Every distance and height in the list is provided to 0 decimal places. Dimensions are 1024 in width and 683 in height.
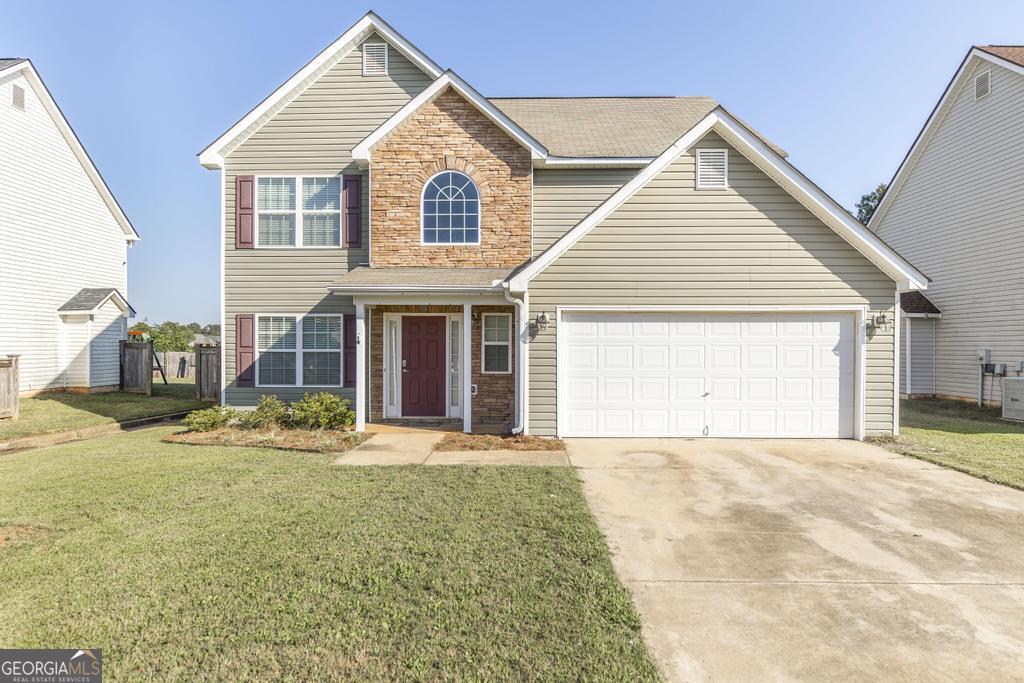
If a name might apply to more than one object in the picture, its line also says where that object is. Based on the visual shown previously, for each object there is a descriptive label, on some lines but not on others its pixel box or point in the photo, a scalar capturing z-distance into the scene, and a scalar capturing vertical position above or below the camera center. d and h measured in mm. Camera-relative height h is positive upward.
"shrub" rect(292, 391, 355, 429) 9867 -1443
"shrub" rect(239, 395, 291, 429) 9930 -1515
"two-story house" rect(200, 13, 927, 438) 8969 +1474
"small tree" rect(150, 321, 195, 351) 31200 +141
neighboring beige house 13008 +3440
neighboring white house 14055 +2893
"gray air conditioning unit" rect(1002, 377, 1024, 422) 11531 -1315
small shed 15484 +65
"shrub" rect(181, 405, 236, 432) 9673 -1556
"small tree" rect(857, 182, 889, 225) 39062 +11323
